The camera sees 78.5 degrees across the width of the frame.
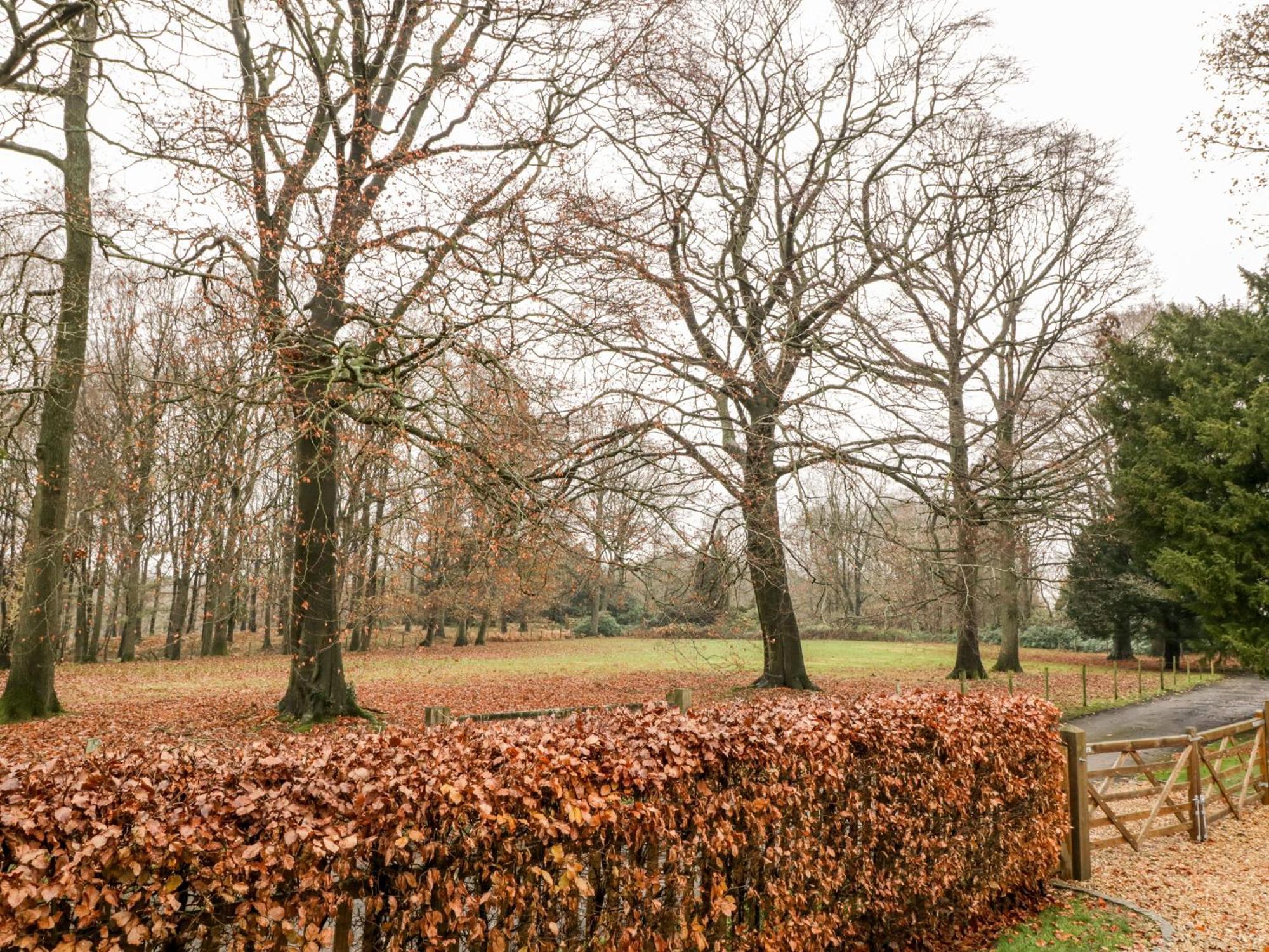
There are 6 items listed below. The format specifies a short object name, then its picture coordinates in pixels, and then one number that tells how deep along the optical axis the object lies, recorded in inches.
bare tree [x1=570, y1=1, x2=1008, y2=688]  482.0
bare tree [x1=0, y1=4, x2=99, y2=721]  494.3
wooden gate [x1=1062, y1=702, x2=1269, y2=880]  296.7
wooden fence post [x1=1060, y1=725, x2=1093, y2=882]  294.4
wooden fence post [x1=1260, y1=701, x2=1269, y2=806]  437.4
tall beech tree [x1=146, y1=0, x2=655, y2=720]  359.6
